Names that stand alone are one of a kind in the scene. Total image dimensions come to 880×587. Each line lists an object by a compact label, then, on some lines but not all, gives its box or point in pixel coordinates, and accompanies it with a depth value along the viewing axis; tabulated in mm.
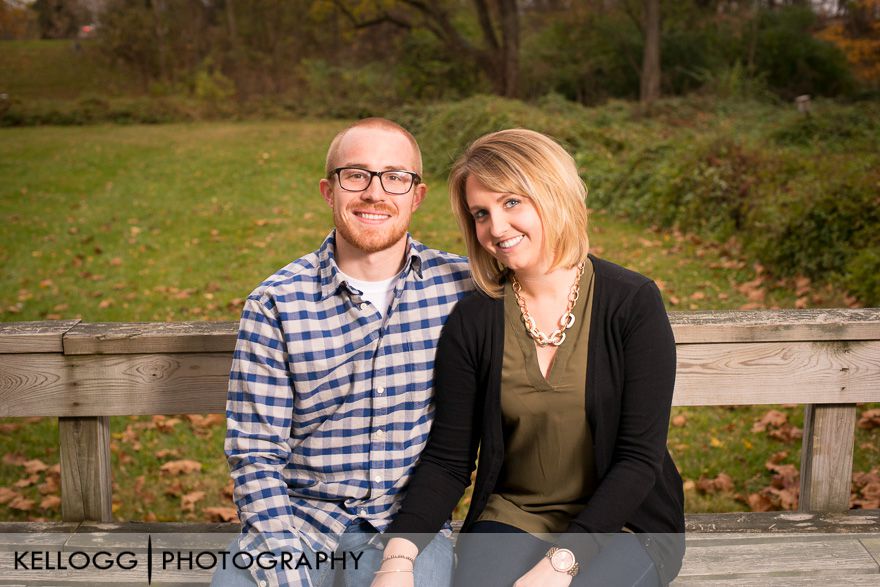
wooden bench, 2623
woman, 2266
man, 2336
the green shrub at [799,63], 22562
